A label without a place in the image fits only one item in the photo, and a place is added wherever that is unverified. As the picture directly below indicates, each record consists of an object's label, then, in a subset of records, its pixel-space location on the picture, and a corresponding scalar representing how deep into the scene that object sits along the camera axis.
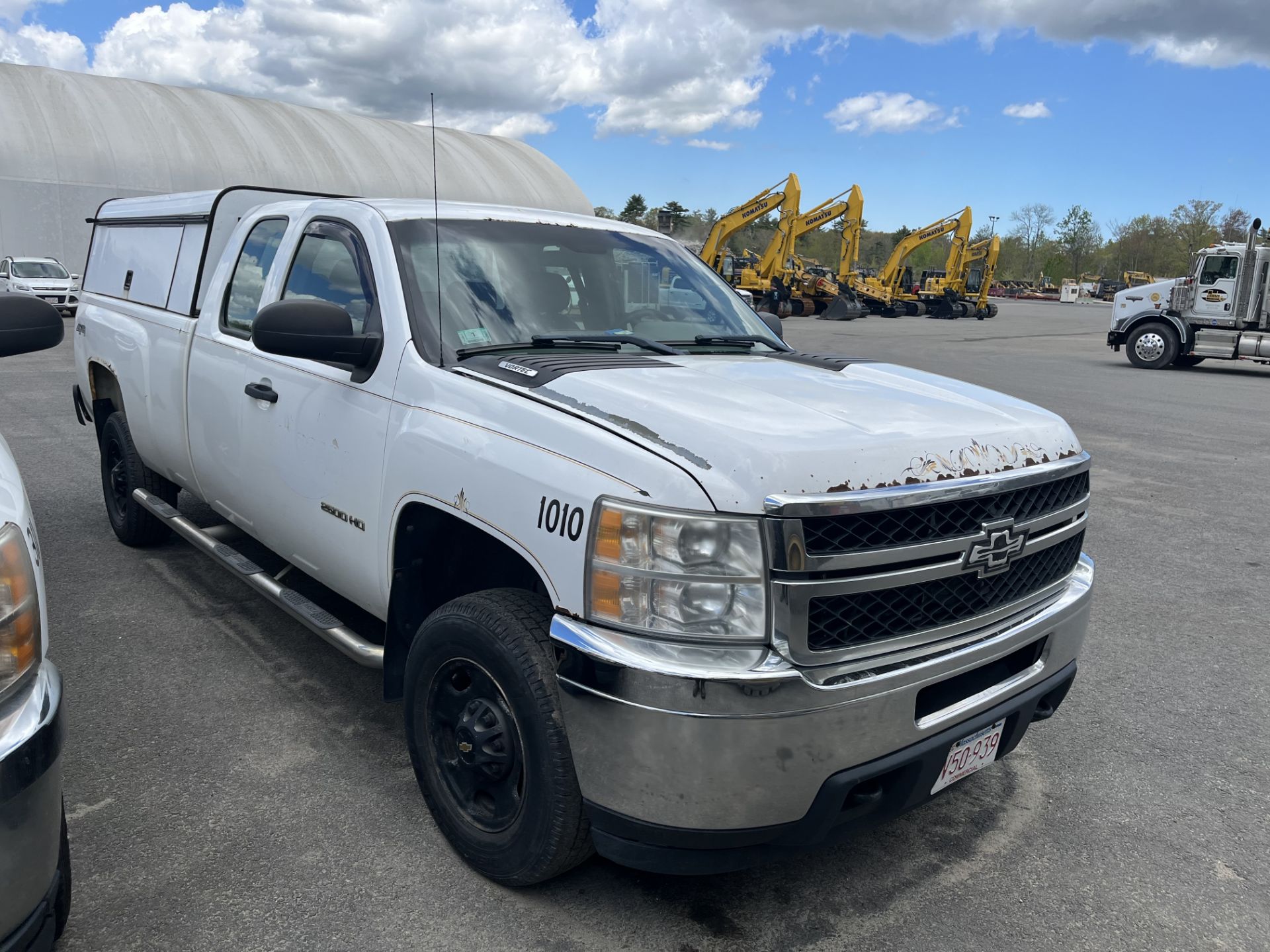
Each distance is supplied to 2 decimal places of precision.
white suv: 23.17
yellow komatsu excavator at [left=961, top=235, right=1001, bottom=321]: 40.56
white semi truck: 20.31
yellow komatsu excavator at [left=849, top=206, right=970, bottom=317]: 40.56
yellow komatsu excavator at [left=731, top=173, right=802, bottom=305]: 36.16
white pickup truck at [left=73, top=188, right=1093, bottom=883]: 2.22
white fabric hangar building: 31.52
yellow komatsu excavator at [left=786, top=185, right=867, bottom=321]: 34.69
